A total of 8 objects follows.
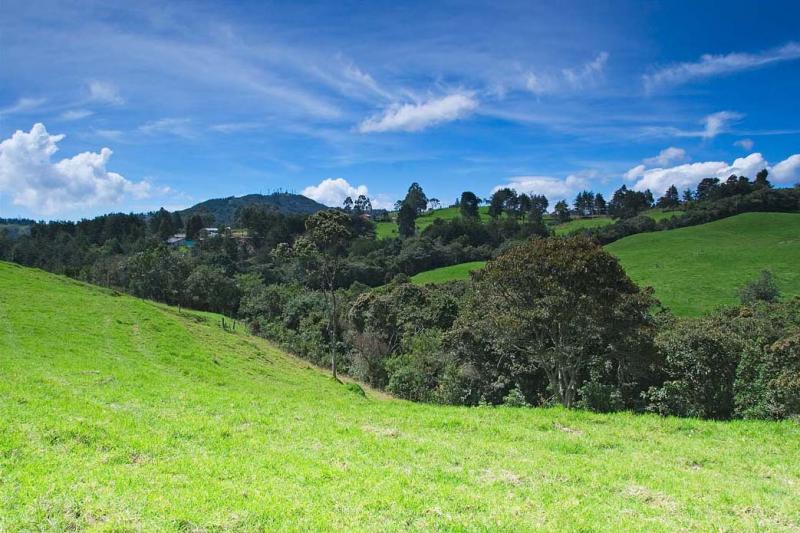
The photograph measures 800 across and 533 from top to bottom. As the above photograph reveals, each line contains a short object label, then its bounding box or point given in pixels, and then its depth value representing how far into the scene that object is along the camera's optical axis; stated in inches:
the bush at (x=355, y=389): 1432.1
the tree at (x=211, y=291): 3454.7
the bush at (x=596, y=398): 788.0
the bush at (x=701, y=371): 1041.5
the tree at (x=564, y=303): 849.5
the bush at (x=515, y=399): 1128.6
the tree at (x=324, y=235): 1750.7
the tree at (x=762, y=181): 5129.9
